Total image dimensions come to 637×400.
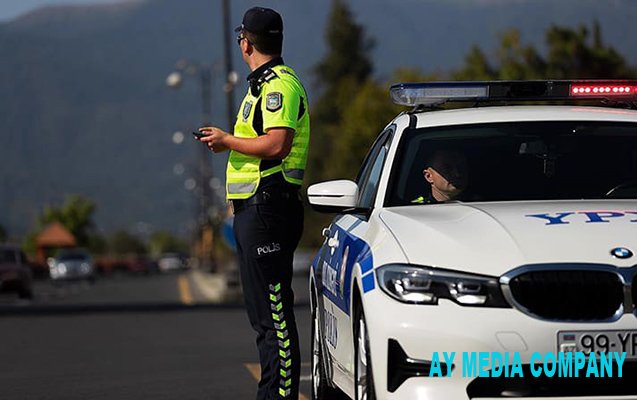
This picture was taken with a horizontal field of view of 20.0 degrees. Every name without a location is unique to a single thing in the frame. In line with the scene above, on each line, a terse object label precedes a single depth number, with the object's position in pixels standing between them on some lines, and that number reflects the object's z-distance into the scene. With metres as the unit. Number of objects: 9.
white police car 7.14
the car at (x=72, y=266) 73.56
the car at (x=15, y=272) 41.56
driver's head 8.79
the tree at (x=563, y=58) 52.41
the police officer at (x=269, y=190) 8.95
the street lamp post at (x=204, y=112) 55.03
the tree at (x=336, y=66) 118.37
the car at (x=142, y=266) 139.12
